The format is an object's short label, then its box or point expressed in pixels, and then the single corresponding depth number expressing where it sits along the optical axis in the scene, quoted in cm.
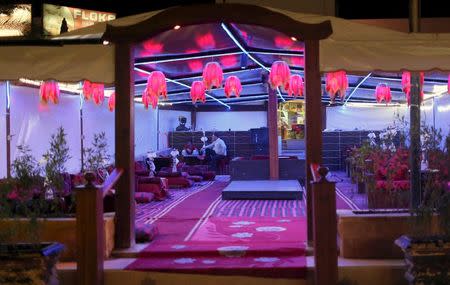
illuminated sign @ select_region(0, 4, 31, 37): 1730
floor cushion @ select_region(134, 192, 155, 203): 1131
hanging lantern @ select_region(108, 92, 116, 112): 1345
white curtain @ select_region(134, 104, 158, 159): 1738
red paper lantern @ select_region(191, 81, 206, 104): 1283
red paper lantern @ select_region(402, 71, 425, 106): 1002
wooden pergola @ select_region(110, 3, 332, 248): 667
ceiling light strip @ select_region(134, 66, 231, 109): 1091
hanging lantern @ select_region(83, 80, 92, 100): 1072
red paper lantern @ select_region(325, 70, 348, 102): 1030
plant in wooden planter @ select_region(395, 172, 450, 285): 531
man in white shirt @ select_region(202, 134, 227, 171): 1925
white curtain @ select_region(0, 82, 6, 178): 1007
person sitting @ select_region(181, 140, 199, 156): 1952
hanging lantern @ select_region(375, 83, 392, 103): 1373
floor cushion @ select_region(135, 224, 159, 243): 718
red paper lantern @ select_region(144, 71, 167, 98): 1097
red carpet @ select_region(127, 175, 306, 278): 616
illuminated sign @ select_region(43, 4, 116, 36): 1779
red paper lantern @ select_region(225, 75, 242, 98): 1259
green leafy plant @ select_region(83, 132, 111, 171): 667
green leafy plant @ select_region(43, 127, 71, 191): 568
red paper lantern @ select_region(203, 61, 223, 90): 1041
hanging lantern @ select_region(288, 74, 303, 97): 1234
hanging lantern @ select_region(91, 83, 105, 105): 1081
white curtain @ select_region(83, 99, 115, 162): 1357
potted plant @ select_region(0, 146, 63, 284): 534
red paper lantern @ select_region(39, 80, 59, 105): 945
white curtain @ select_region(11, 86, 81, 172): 1059
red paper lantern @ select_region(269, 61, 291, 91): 1070
